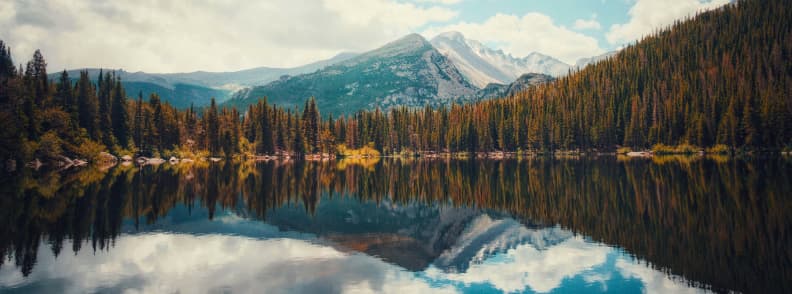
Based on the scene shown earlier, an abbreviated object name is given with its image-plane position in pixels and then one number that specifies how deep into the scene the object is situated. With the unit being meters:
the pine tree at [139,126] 101.68
